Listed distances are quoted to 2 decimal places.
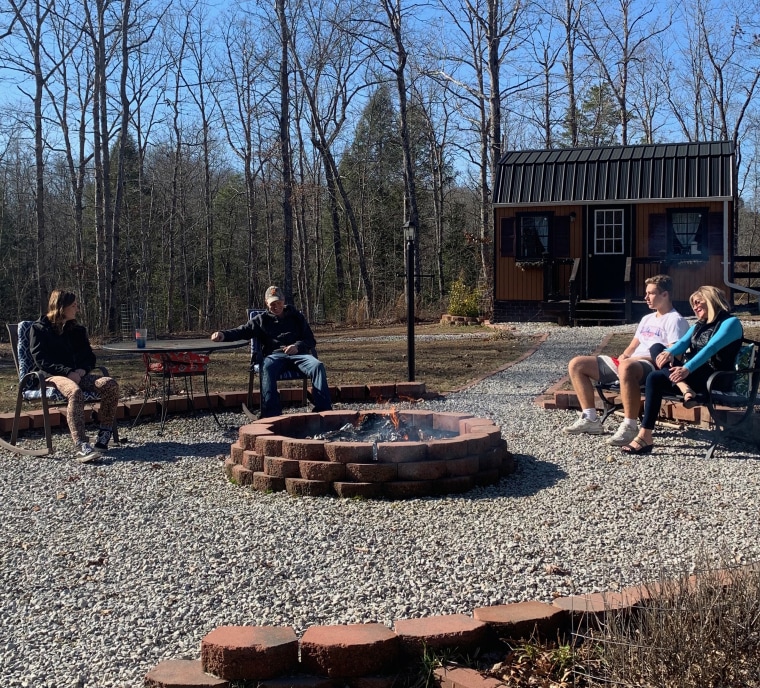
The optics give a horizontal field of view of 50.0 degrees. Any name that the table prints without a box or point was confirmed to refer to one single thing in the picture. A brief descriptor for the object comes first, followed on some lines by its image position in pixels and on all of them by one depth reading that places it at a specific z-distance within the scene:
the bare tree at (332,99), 27.89
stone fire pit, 4.67
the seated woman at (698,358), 5.49
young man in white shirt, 5.77
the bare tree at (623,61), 29.22
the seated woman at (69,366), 6.00
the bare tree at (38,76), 18.42
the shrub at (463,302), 19.09
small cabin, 17.92
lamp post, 7.93
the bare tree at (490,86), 22.31
